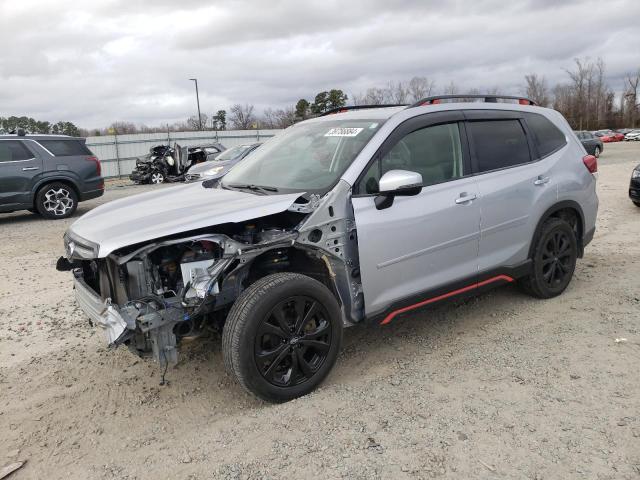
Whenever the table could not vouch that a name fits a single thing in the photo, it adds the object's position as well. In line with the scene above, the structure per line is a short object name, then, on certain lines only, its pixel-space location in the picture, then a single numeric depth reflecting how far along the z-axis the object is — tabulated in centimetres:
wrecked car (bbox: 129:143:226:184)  2017
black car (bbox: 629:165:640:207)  920
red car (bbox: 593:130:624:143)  5204
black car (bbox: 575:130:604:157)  2531
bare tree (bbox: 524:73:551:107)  7995
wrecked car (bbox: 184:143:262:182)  1252
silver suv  292
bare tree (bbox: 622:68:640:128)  7731
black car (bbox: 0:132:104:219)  1027
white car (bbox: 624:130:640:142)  4947
